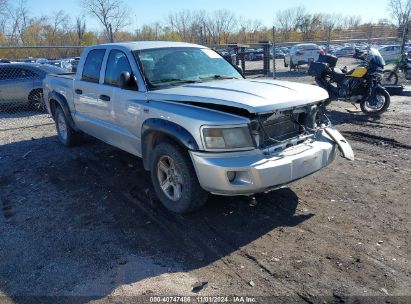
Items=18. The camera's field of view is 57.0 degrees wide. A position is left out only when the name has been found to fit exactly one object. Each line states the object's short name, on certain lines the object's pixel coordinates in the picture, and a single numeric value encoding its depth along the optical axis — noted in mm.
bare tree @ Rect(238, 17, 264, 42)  62644
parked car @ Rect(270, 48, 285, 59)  46331
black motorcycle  8906
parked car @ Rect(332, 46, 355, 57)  36997
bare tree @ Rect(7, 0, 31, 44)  53359
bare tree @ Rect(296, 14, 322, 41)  80356
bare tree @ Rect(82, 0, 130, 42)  59984
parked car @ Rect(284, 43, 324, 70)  25703
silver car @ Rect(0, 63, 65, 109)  11621
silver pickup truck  3613
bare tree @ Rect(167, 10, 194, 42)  63200
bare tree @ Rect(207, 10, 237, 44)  61688
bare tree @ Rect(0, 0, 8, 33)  53719
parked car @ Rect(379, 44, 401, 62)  26997
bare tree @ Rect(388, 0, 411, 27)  56762
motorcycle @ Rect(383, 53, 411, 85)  13641
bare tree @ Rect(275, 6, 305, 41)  80312
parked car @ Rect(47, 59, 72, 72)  20562
